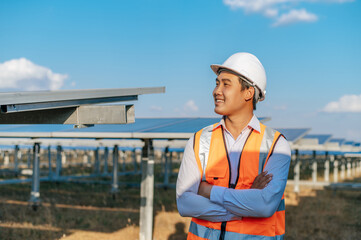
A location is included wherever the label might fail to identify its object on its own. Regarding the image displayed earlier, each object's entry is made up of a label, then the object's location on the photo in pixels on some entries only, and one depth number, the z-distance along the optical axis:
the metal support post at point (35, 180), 12.39
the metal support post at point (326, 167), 18.55
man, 2.13
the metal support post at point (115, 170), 14.67
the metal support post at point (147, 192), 8.73
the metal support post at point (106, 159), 21.42
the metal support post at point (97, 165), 20.90
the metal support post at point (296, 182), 17.20
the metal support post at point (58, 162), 18.51
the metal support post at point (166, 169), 17.07
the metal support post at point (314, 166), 17.56
